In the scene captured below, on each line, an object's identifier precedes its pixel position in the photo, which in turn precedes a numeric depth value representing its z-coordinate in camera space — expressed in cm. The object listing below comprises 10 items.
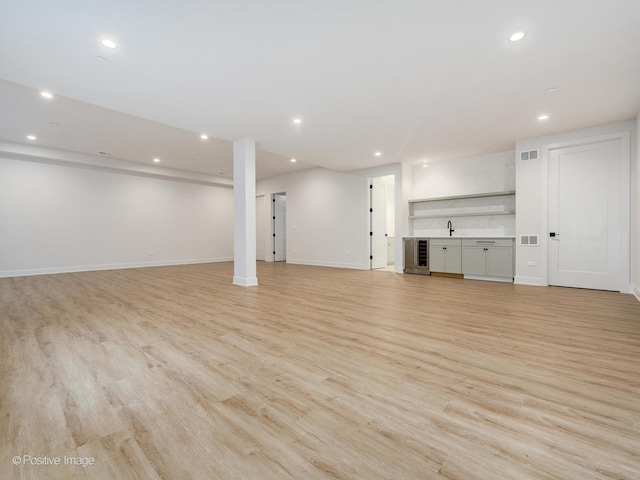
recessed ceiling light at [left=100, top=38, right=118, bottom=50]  267
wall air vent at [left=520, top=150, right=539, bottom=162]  556
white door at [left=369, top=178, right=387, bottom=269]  829
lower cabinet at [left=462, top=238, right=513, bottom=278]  593
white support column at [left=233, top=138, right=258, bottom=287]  545
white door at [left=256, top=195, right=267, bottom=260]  1098
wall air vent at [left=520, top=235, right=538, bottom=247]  557
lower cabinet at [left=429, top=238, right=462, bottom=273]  655
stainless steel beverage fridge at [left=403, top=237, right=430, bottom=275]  711
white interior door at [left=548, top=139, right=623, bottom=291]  489
